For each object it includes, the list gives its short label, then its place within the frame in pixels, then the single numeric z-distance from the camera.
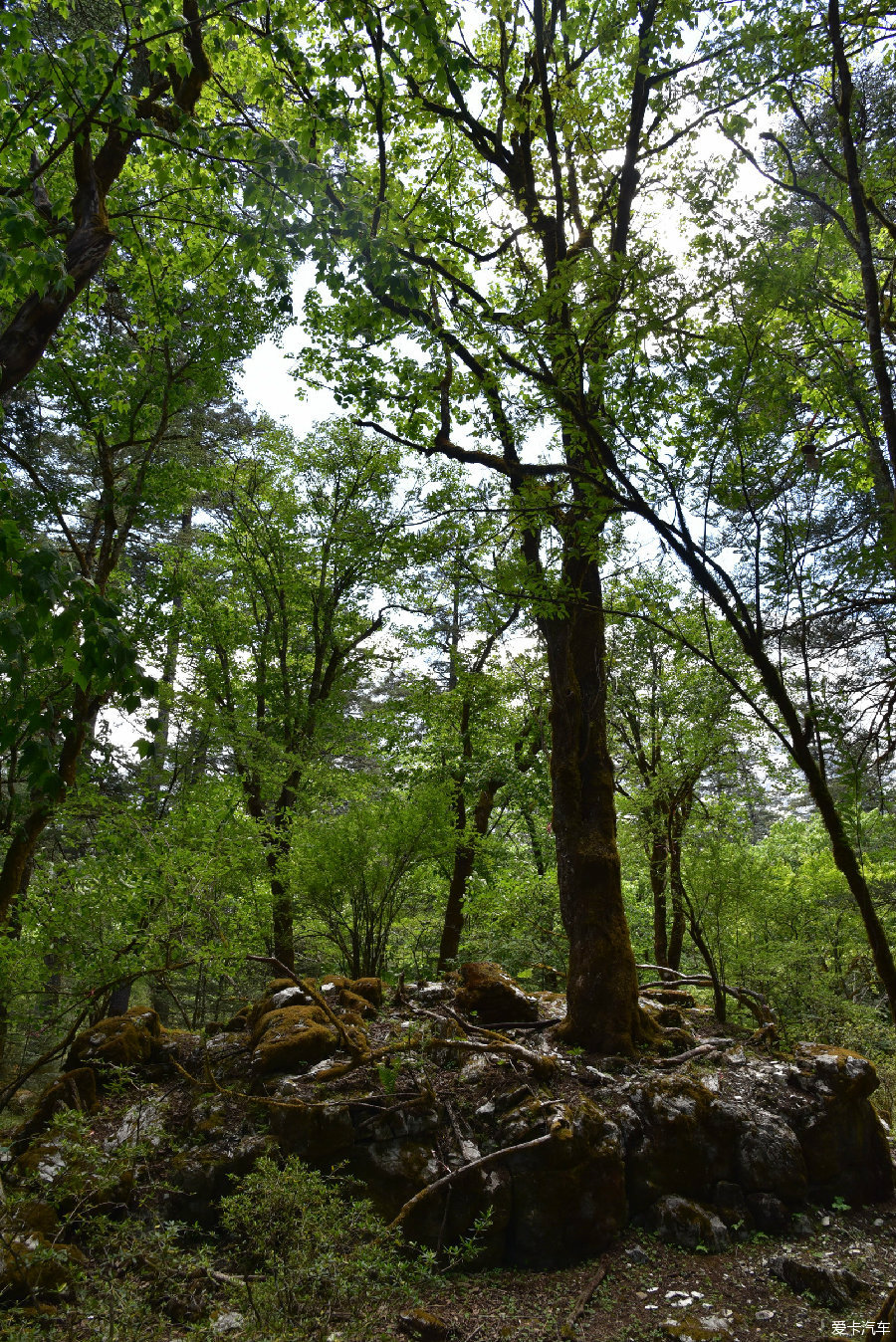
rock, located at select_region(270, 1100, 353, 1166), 5.13
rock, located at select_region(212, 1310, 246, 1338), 3.39
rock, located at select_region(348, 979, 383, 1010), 7.57
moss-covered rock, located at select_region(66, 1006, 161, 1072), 6.35
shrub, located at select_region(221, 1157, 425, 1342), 3.24
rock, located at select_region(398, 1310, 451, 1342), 3.82
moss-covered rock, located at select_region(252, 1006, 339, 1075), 6.07
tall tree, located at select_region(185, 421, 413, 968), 11.81
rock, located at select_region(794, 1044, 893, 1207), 5.55
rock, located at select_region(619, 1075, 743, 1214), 5.22
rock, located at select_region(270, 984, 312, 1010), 7.11
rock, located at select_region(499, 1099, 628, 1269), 4.81
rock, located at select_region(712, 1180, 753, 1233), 5.14
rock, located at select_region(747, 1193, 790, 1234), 5.16
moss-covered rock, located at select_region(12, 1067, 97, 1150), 5.42
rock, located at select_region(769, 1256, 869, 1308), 4.23
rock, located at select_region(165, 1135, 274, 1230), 4.92
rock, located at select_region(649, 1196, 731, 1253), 4.94
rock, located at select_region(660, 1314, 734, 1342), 3.93
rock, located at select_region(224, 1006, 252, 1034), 7.39
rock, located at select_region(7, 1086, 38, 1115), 7.03
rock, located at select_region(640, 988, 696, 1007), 8.43
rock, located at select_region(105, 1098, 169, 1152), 5.04
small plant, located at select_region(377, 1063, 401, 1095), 5.43
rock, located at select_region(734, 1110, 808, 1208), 5.33
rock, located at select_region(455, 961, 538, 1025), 6.92
